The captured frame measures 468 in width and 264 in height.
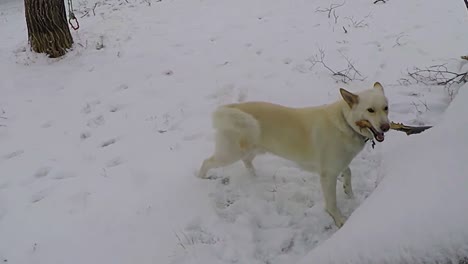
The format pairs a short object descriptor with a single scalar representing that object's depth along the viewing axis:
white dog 2.89
